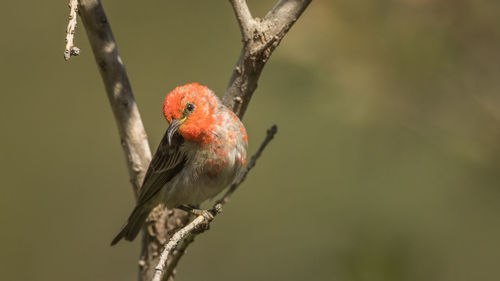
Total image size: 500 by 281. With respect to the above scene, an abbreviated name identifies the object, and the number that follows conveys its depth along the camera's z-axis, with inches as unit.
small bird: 293.9
